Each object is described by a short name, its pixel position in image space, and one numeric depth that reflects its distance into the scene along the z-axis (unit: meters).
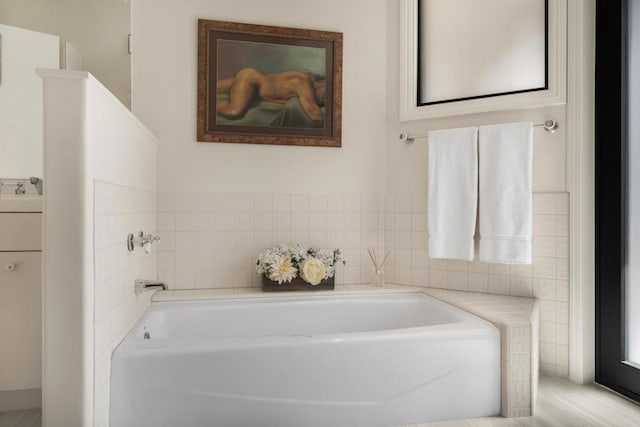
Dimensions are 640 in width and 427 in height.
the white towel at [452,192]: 2.27
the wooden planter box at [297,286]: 2.37
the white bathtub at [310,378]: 1.44
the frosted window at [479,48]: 2.21
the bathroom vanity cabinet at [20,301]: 1.68
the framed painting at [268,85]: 2.42
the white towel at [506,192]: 2.12
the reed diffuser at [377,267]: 2.55
